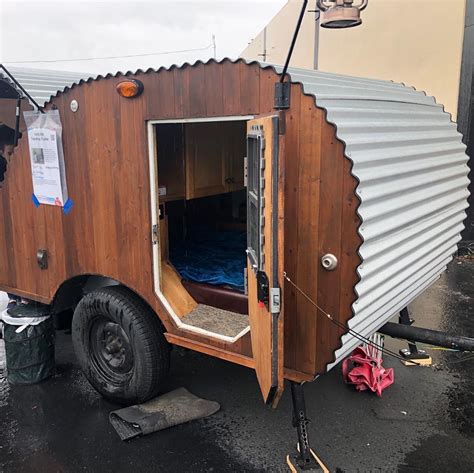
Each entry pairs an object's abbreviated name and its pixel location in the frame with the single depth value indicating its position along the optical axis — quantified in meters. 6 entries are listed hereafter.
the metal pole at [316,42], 9.29
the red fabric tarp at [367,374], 4.74
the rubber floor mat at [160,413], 4.17
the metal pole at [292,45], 2.61
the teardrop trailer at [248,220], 3.03
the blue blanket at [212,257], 4.80
